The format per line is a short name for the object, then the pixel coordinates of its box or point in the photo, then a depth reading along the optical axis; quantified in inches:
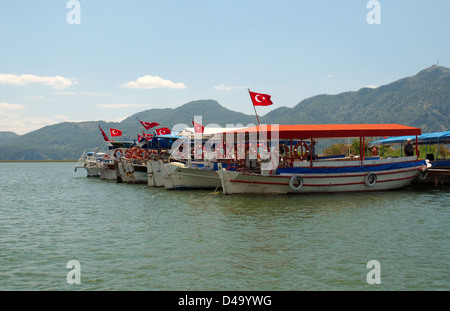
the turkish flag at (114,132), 1999.5
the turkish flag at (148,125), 1631.6
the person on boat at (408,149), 1216.2
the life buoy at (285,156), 1074.8
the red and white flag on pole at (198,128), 1300.9
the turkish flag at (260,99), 955.3
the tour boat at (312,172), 1023.0
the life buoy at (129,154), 1983.4
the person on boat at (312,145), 1030.0
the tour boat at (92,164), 2225.3
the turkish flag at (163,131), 1699.4
